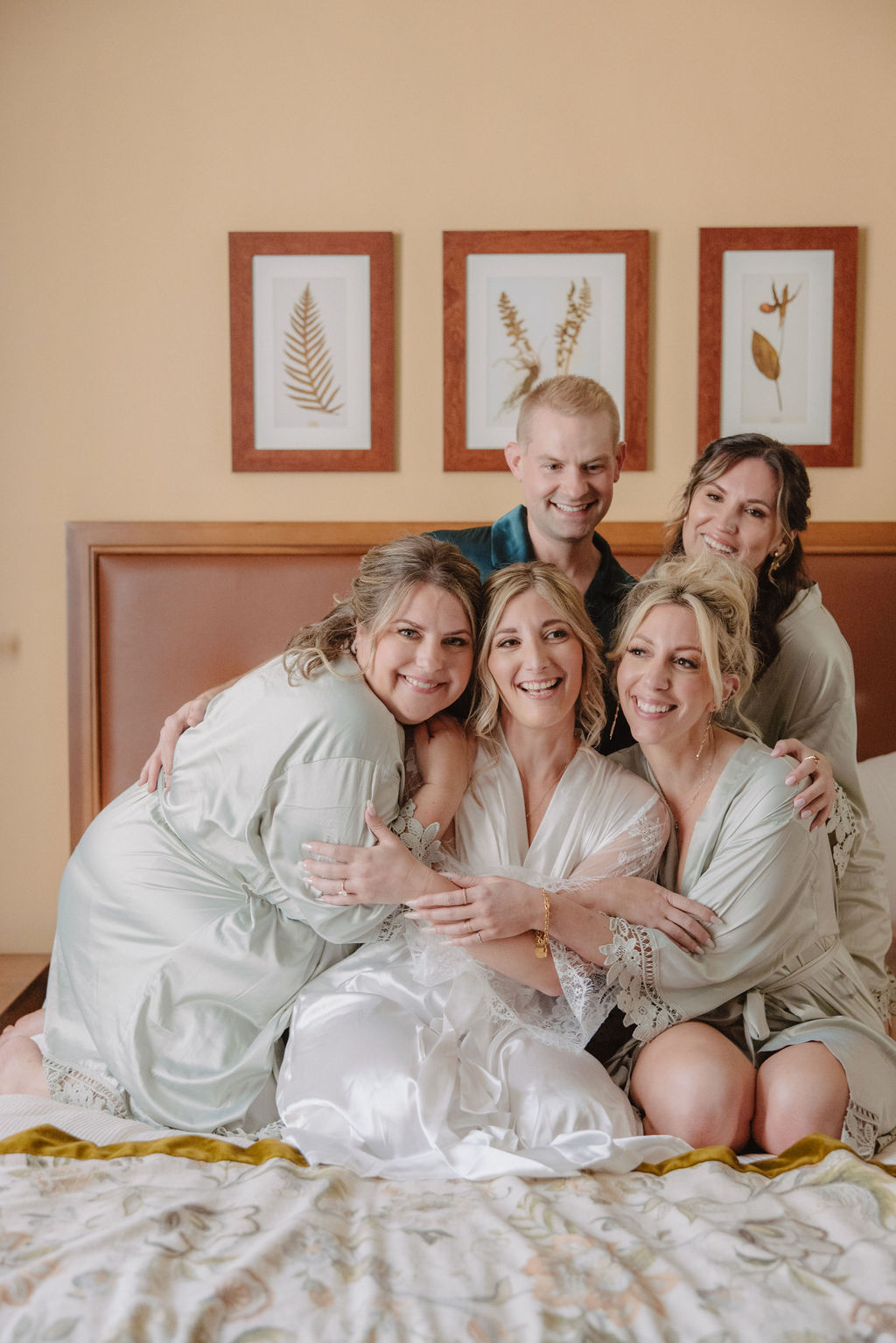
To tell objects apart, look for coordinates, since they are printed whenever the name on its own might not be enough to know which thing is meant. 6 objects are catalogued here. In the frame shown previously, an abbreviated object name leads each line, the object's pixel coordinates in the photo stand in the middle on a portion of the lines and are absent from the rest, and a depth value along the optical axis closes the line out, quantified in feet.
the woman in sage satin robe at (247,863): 5.41
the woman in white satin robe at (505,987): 4.89
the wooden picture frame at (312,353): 8.89
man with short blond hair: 7.12
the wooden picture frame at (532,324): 8.88
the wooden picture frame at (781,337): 8.89
